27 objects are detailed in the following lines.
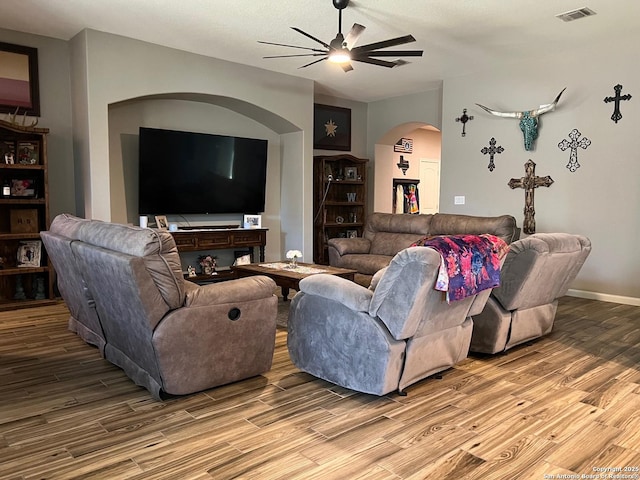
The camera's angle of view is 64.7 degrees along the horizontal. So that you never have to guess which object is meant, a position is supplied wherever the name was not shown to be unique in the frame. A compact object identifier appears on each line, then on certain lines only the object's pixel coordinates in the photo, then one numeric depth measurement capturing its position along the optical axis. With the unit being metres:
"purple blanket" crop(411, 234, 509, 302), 2.72
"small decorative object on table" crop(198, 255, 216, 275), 6.55
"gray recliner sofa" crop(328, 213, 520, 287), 5.63
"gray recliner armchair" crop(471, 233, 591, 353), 3.55
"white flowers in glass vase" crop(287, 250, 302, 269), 5.09
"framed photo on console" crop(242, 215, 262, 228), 7.11
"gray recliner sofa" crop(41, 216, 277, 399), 2.64
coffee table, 4.55
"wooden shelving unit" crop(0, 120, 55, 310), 5.09
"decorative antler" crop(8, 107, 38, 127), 5.13
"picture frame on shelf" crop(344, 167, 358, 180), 8.44
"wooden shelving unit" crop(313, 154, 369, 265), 8.09
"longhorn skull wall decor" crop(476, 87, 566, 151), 6.25
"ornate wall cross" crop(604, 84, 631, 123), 5.66
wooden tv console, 6.16
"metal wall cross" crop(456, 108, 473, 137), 7.13
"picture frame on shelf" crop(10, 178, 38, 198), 5.20
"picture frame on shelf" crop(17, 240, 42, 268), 5.27
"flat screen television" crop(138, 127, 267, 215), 6.10
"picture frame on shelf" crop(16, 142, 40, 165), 5.20
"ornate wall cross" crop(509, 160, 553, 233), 6.44
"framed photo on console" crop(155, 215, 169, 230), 6.20
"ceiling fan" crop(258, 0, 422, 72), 4.25
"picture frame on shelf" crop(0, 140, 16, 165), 5.08
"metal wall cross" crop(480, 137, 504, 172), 6.85
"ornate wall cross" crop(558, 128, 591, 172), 5.99
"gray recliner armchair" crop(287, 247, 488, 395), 2.68
